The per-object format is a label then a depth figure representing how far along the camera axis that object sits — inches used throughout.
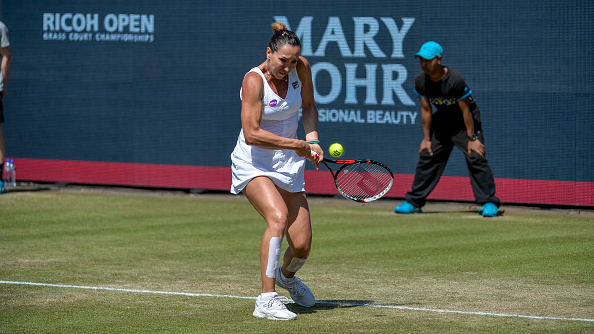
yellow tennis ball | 598.1
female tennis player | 513.0
